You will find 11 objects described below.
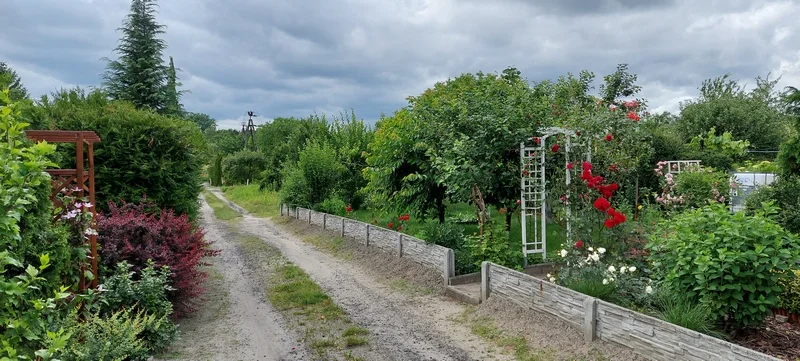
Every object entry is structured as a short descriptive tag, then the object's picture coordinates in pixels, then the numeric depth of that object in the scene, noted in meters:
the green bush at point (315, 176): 16.02
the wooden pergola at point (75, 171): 4.63
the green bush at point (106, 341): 3.80
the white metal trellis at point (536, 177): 7.31
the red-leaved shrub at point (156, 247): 5.68
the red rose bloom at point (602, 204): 5.69
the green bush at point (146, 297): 4.84
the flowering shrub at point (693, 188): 8.95
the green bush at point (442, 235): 7.79
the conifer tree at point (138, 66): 13.66
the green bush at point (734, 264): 3.83
